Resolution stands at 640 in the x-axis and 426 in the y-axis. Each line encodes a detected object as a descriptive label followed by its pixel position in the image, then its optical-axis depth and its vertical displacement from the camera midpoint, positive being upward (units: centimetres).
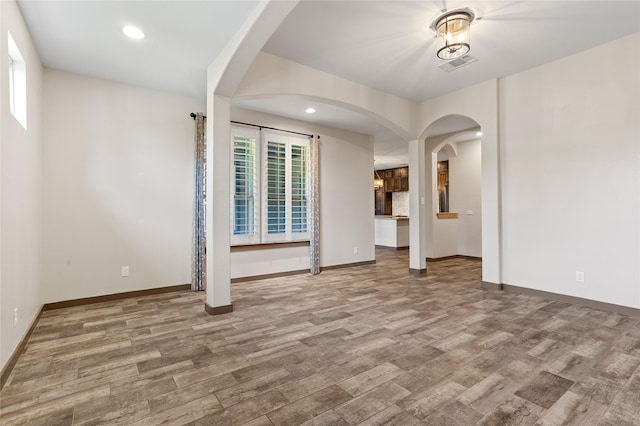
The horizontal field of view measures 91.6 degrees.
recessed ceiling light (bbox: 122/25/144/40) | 296 +179
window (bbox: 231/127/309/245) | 518 +50
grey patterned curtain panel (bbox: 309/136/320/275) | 577 +11
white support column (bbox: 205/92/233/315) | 354 +10
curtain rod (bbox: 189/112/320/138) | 462 +154
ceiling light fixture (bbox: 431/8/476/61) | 293 +181
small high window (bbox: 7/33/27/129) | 268 +118
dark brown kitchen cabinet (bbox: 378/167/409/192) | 1134 +132
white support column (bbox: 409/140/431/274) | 564 +13
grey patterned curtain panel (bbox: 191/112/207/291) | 457 +2
